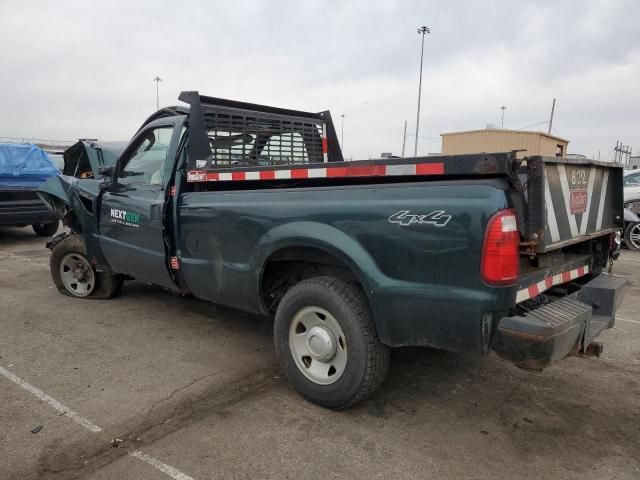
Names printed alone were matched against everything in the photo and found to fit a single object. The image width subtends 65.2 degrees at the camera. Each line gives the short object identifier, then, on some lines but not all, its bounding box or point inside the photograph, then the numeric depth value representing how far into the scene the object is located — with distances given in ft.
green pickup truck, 8.38
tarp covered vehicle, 29.84
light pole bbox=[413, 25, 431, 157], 107.76
